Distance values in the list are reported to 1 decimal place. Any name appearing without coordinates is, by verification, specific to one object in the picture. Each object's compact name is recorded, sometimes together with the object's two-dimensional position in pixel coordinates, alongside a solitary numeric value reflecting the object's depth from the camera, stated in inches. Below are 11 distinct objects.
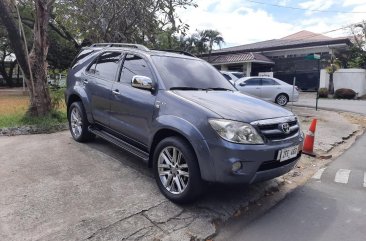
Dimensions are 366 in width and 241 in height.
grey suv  142.2
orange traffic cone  265.9
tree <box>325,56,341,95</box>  971.3
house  1069.1
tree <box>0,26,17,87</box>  1550.4
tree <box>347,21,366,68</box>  1050.4
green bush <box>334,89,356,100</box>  931.1
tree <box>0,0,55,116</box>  290.2
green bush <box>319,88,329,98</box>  951.6
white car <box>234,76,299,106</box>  623.5
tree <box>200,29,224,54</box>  1200.8
